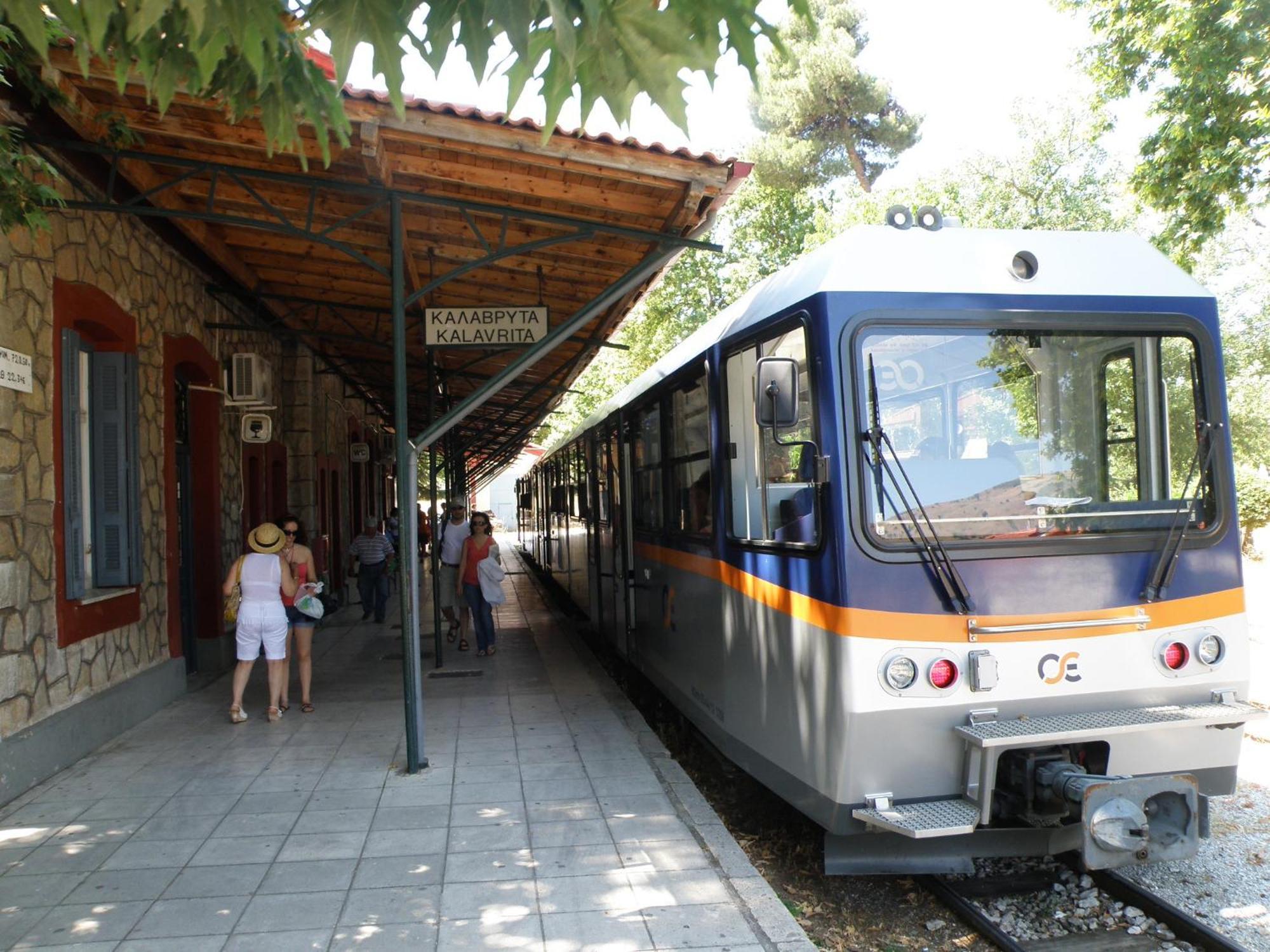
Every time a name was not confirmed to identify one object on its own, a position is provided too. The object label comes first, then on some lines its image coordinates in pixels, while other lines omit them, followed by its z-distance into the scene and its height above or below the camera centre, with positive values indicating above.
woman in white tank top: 7.43 -0.65
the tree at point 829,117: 28.67 +11.00
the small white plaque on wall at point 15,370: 5.81 +0.88
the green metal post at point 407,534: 6.22 -0.17
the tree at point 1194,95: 8.69 +3.50
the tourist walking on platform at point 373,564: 13.91 -0.77
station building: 6.02 +1.76
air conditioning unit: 10.20 +1.35
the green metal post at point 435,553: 9.87 -0.47
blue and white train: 4.06 -0.26
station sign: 7.96 +1.42
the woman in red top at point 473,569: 10.77 -0.68
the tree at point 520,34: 2.05 +1.00
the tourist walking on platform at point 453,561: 11.70 -0.64
